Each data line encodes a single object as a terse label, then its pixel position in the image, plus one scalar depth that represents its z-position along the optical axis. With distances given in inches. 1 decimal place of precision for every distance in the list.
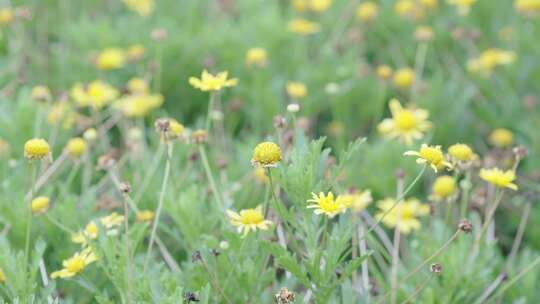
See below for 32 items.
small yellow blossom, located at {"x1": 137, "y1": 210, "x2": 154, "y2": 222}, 150.3
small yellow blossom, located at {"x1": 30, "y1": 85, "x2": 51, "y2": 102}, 174.7
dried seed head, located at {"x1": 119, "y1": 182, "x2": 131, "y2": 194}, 118.2
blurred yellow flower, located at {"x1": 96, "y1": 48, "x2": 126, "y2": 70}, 217.3
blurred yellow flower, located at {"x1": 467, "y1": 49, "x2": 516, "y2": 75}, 223.9
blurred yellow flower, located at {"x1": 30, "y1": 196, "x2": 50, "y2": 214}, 147.2
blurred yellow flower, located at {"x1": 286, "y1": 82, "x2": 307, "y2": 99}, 201.6
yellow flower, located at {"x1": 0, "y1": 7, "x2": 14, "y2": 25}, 229.0
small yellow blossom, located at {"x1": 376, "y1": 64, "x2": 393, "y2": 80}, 217.5
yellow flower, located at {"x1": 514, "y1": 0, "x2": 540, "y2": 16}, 232.5
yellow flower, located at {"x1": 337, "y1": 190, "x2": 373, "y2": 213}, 153.6
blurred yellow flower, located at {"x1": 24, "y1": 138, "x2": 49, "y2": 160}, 124.8
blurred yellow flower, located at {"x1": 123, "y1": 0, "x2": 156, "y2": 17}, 248.4
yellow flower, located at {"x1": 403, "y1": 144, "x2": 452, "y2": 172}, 121.1
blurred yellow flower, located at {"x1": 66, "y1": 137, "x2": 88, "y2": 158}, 172.7
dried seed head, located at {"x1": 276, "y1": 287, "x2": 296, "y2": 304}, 110.1
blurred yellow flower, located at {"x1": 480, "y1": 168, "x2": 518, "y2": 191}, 137.9
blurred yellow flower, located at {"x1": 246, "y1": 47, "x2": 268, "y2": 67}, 213.5
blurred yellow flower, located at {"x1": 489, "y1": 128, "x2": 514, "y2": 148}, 204.5
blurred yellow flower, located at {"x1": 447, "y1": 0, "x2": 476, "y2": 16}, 227.6
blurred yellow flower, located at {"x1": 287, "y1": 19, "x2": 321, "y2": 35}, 236.4
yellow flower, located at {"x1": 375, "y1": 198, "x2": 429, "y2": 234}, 167.2
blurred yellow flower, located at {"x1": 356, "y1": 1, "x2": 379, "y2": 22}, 251.1
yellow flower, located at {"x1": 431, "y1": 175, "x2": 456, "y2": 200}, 156.1
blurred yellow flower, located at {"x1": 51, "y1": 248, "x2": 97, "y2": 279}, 129.9
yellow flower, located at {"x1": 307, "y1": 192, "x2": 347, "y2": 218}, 115.3
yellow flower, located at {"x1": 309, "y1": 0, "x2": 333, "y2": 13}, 252.5
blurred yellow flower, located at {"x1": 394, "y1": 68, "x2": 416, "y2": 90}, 223.2
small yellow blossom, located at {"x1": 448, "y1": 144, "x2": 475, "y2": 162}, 135.0
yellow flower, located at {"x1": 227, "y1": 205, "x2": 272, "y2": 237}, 125.6
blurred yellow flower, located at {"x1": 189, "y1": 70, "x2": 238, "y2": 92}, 146.6
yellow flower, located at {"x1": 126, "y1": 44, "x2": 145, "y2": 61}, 219.5
